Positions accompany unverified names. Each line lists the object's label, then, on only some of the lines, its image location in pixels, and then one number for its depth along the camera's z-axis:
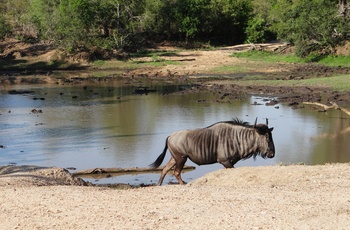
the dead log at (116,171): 16.52
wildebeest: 13.41
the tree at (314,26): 45.16
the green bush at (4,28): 52.32
